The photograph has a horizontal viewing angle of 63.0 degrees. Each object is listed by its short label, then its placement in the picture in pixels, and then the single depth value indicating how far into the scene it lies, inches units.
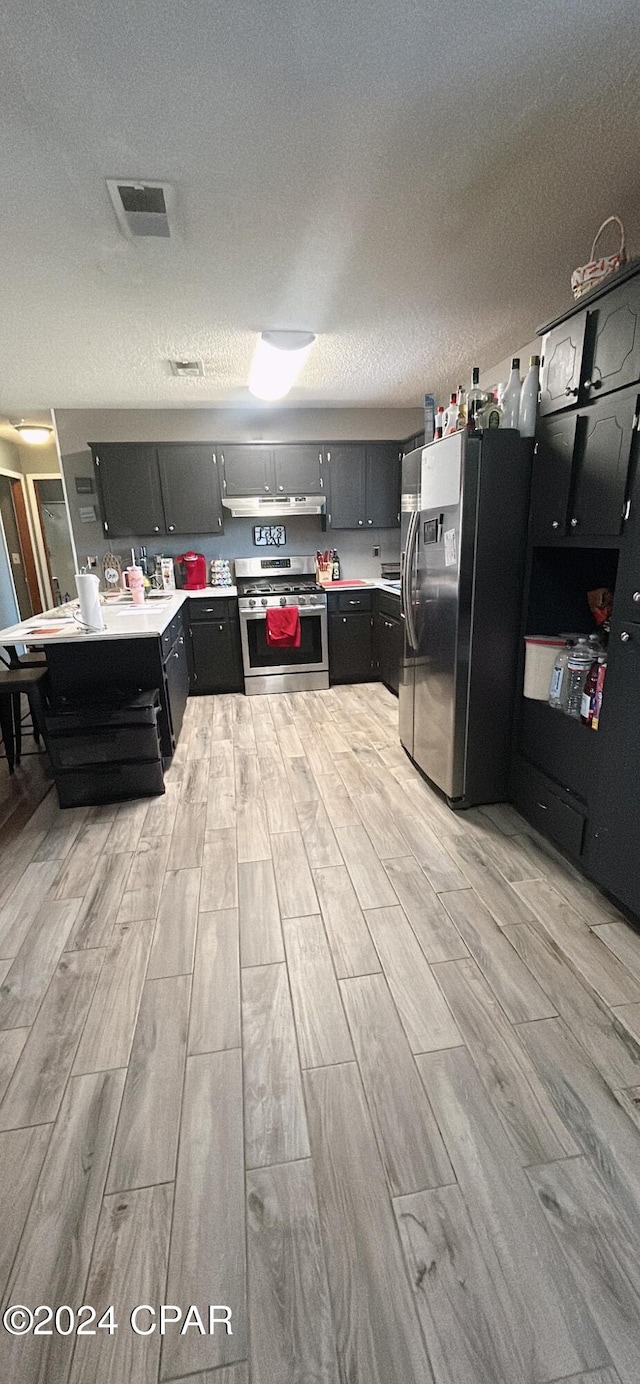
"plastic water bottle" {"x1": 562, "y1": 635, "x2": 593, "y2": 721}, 79.7
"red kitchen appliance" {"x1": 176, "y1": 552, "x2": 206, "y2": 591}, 188.9
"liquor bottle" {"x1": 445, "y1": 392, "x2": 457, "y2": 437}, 96.6
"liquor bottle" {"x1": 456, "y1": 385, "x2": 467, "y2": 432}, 92.6
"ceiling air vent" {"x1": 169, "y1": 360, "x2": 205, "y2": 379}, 138.3
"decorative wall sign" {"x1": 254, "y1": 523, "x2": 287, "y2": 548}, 201.8
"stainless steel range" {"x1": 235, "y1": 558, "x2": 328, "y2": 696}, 177.5
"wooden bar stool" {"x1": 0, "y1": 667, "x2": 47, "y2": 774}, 111.6
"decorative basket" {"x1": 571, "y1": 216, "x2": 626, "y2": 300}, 70.3
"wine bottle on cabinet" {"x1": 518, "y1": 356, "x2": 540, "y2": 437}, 83.8
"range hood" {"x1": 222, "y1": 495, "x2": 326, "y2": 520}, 184.1
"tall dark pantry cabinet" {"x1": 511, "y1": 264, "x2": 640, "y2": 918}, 66.0
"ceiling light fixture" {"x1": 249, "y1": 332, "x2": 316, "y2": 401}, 121.0
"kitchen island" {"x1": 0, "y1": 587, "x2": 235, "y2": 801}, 105.5
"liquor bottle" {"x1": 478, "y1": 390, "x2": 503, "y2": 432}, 88.0
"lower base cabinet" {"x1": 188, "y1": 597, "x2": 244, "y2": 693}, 178.1
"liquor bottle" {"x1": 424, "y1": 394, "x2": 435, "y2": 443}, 112.0
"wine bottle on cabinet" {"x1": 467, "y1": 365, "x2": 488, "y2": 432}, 89.6
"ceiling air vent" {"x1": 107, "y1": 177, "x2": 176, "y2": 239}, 68.5
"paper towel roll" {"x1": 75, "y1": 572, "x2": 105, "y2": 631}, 110.3
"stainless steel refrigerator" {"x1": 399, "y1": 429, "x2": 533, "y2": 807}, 88.3
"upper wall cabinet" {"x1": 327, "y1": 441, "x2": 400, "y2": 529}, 191.8
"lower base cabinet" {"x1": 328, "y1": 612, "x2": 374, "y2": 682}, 185.5
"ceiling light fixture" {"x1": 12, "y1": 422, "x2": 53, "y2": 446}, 214.7
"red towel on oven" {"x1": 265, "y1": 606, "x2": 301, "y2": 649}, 174.7
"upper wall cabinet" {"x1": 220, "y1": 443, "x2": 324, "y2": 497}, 184.1
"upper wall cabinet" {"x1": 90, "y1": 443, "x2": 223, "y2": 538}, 178.4
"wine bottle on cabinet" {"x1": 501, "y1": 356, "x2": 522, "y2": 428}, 86.6
